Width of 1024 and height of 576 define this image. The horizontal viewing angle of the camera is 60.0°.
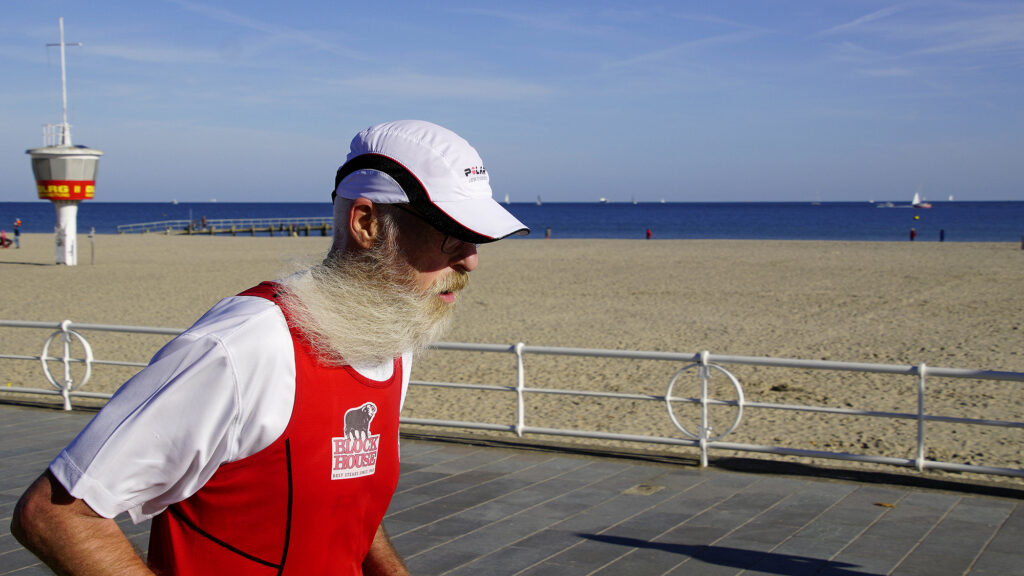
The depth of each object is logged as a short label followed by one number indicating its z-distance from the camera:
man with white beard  1.23
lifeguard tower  31.81
